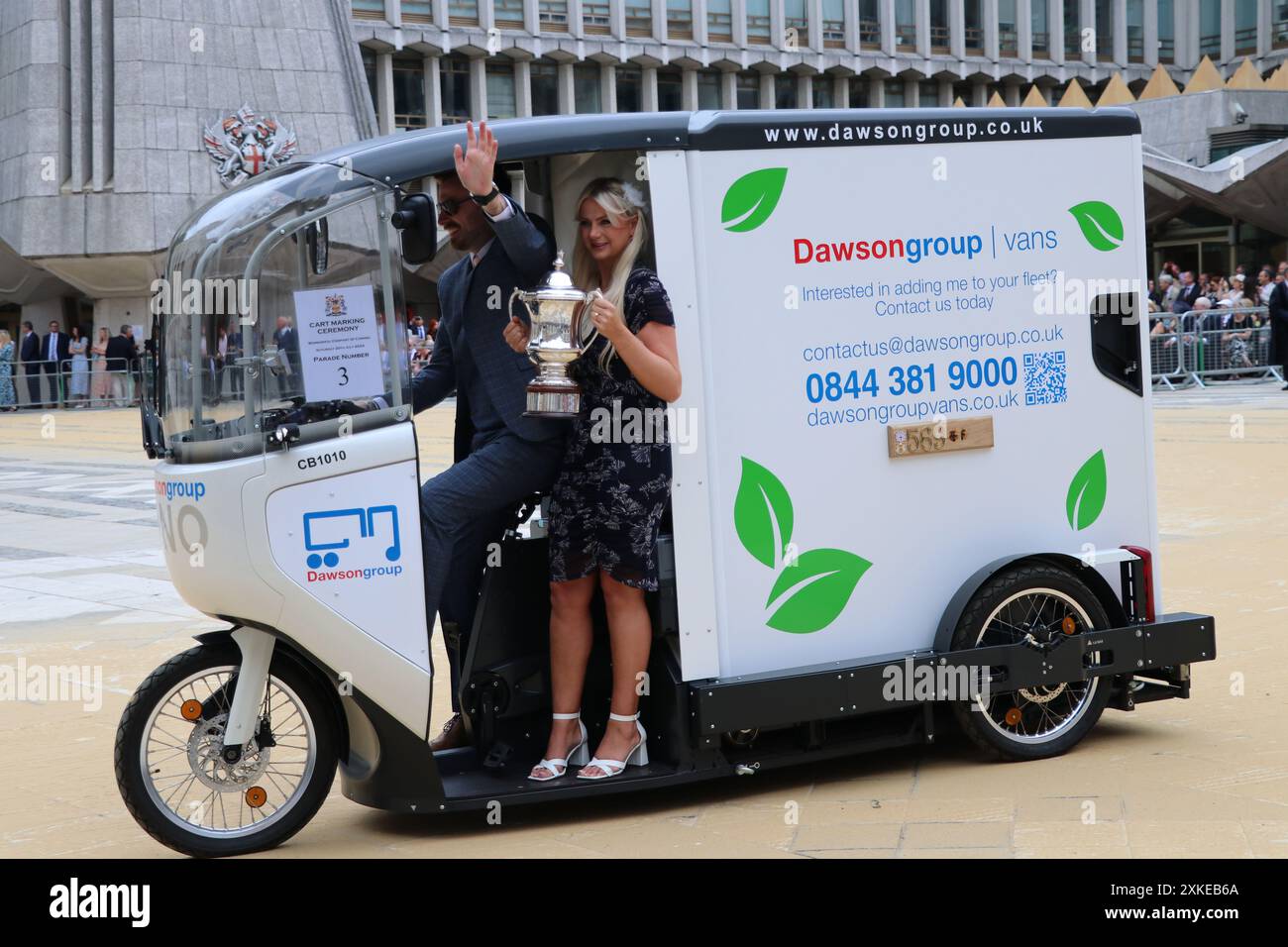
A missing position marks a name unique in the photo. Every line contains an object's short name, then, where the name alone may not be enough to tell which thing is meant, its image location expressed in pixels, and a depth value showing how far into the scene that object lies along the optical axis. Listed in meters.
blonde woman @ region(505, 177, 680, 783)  5.13
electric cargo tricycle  4.79
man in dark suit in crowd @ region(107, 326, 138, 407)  35.09
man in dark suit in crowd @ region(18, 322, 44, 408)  35.53
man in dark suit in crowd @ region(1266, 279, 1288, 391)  24.20
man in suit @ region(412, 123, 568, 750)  5.05
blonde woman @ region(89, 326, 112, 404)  35.06
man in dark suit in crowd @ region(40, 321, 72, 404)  35.31
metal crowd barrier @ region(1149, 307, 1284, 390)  25.28
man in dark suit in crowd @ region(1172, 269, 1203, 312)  27.70
